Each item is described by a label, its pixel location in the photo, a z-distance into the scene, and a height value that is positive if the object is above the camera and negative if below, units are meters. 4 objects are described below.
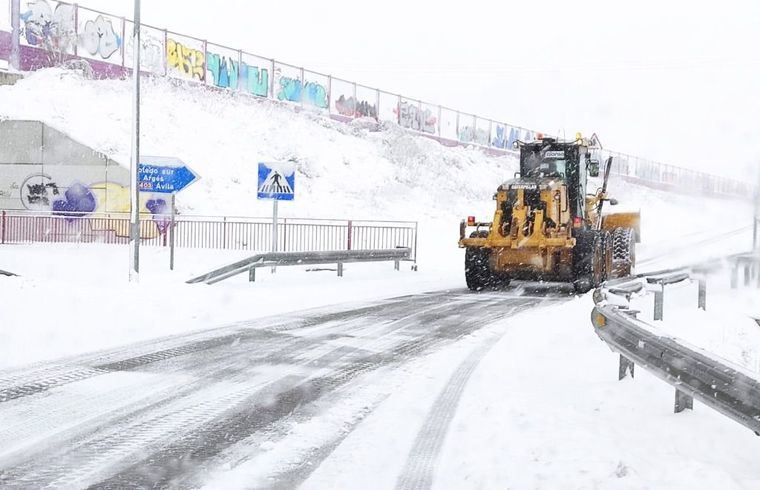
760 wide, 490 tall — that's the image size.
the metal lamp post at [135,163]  14.26 +0.82
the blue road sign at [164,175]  16.25 +0.68
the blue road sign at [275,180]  17.48 +0.69
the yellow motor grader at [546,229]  15.83 -0.24
